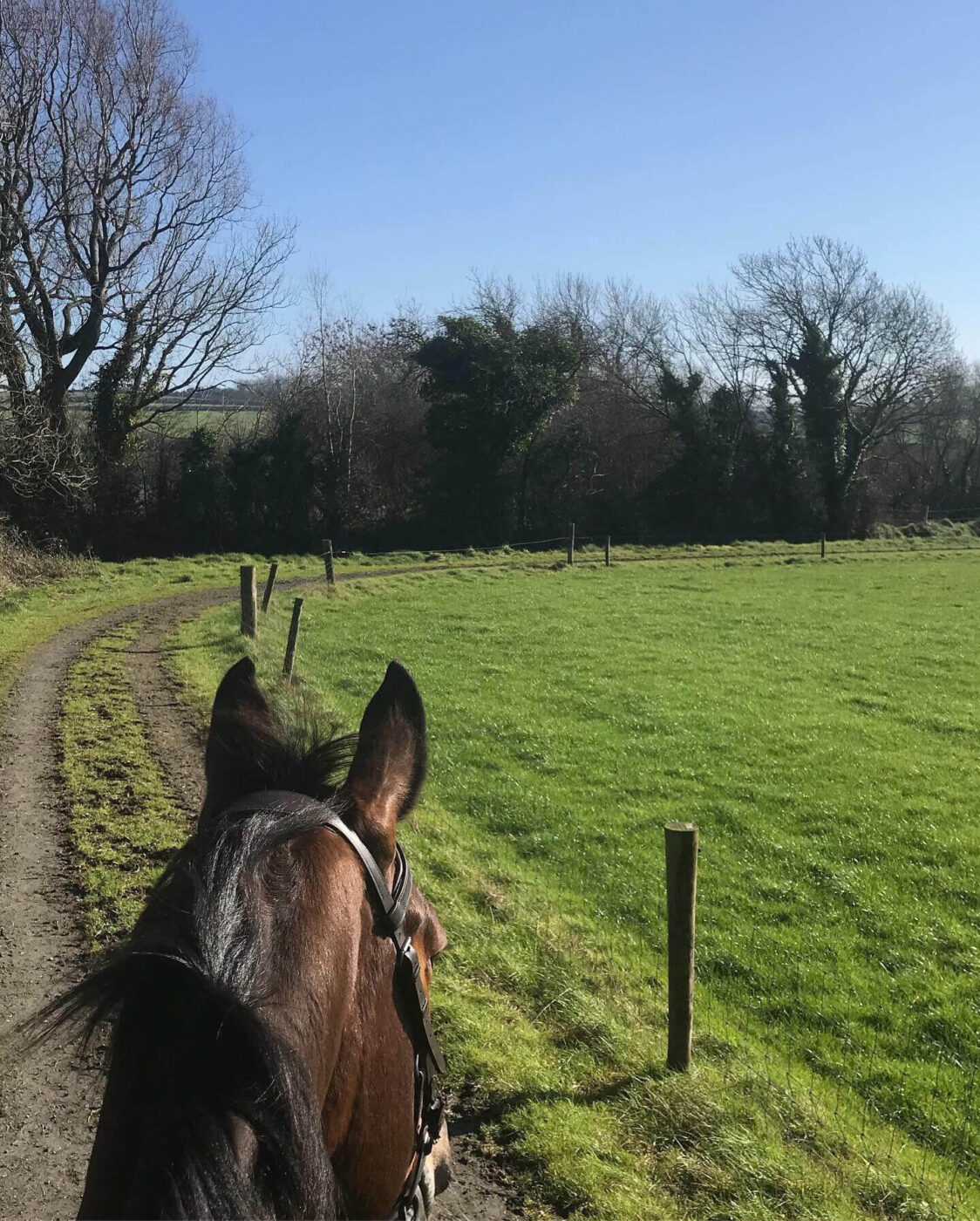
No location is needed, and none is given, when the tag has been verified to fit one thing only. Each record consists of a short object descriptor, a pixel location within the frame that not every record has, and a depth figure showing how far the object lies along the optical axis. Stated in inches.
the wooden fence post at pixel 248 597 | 568.1
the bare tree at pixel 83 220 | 917.8
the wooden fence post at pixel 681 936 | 176.1
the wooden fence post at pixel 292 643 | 505.9
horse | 44.0
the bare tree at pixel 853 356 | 1690.5
